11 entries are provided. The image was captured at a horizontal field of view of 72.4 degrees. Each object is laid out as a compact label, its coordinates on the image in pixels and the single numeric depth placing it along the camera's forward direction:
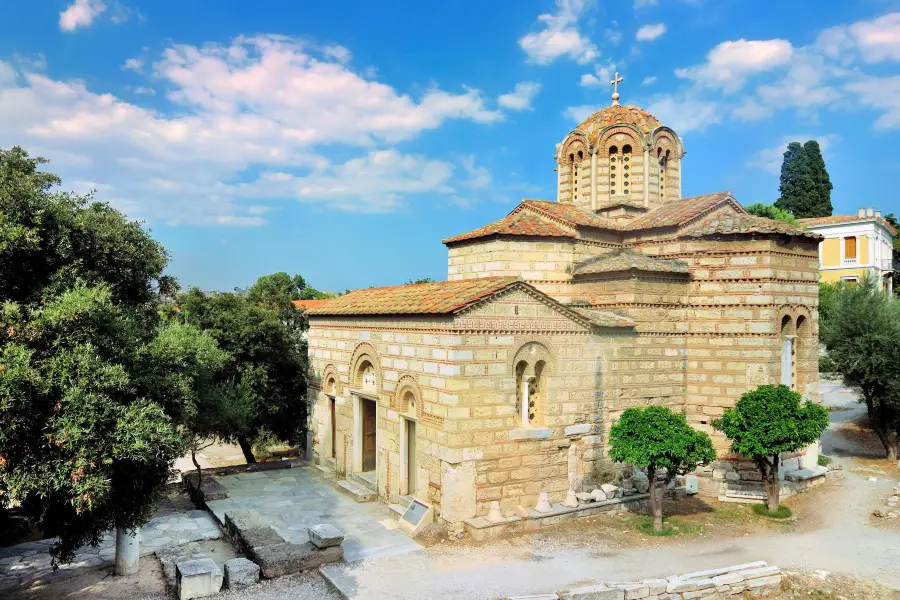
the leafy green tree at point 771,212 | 35.19
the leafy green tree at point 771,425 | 11.23
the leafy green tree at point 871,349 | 15.64
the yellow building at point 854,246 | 34.09
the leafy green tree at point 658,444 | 10.54
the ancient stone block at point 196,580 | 8.31
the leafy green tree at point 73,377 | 6.41
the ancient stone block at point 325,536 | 9.45
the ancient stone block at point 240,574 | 8.69
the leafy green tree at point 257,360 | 16.84
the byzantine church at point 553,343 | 10.83
